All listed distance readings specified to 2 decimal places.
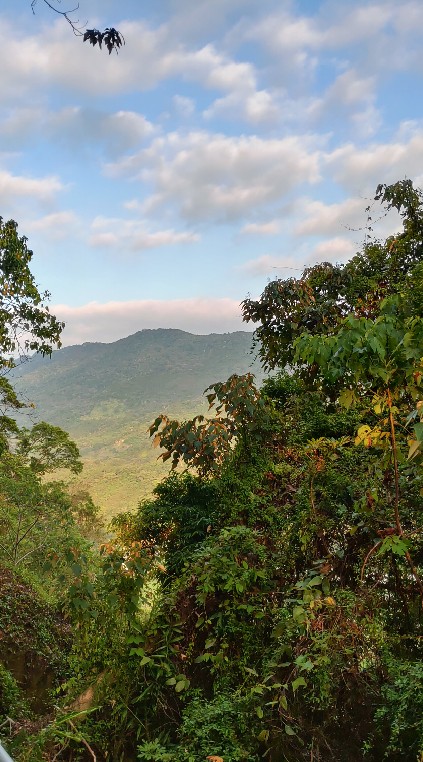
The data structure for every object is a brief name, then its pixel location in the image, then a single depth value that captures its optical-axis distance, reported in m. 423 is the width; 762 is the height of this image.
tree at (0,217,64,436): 8.72
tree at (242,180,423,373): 6.66
